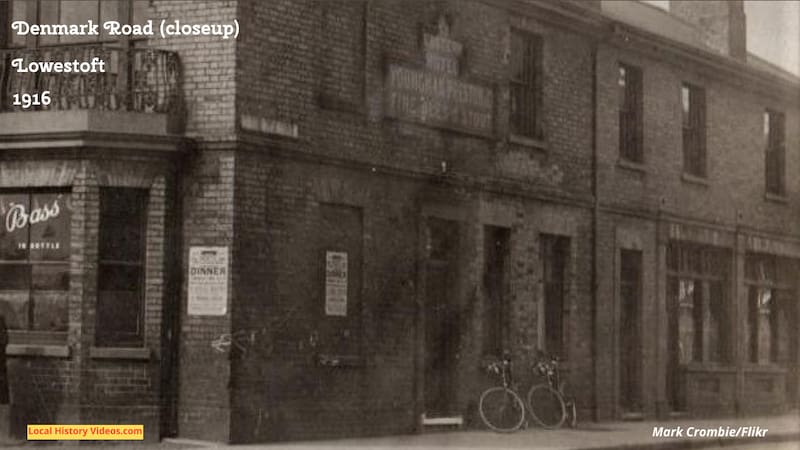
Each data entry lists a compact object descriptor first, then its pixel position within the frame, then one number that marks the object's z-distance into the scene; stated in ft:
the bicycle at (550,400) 69.31
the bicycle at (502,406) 65.82
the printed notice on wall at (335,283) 57.47
